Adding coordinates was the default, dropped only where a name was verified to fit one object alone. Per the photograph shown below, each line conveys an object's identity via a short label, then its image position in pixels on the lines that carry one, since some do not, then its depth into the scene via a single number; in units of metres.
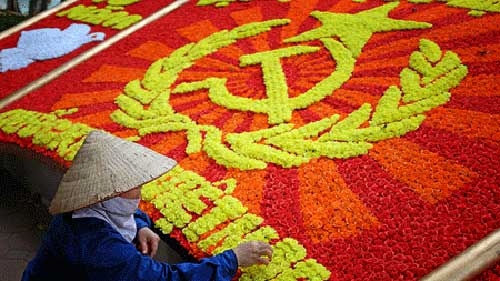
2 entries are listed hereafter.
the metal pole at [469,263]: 1.65
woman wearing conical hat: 1.48
